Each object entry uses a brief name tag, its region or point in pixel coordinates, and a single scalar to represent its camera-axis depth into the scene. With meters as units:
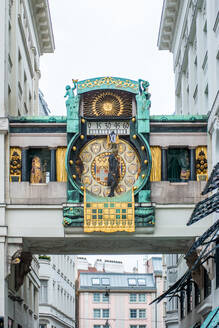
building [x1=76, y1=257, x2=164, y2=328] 118.88
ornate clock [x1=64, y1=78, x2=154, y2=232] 39.09
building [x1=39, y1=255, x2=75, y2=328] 76.44
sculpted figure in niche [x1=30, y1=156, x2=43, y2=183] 39.97
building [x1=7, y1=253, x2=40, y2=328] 44.16
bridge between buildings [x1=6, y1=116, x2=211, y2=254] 39.12
